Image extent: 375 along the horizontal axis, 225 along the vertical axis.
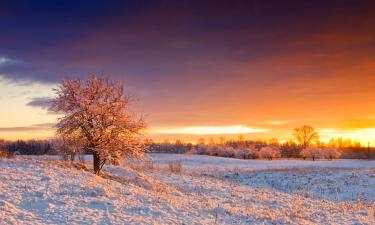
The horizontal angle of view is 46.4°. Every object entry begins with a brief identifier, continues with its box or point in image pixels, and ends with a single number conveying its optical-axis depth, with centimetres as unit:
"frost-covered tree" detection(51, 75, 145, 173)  2644
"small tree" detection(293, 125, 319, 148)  14488
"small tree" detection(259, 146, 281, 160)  11435
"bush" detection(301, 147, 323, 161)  11464
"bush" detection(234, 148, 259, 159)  11405
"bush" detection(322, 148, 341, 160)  11575
